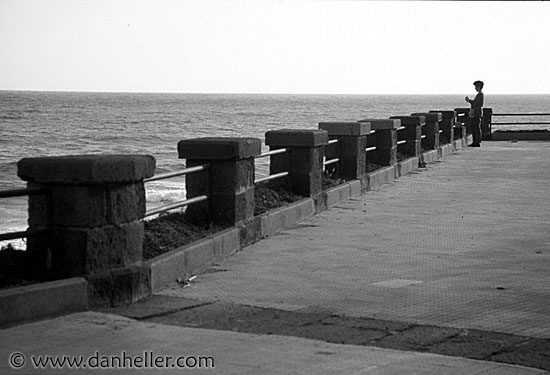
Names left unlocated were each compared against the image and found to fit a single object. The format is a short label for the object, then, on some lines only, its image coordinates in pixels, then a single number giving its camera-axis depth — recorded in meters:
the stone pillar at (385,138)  19.38
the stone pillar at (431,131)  24.78
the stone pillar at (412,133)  22.08
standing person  30.14
